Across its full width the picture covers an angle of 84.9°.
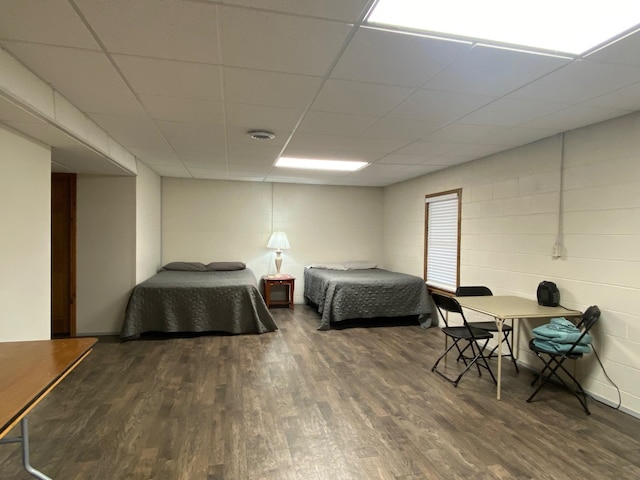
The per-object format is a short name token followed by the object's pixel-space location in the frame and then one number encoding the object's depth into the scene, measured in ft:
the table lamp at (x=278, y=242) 20.34
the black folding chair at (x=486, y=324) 11.38
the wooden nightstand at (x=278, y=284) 19.81
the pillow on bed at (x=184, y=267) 19.08
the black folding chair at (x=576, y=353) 8.68
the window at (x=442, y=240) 15.72
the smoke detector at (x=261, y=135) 10.60
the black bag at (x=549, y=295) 10.34
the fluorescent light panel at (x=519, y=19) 4.90
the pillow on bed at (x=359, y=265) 21.44
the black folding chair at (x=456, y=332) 10.36
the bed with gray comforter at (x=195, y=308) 14.23
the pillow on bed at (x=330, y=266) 21.13
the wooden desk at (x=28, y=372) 3.95
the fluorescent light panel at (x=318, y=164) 14.97
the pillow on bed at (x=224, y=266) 19.54
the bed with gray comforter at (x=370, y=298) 16.20
